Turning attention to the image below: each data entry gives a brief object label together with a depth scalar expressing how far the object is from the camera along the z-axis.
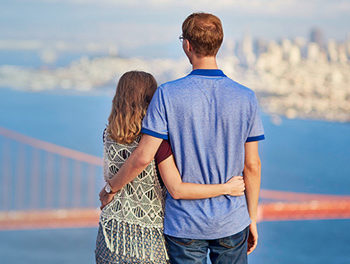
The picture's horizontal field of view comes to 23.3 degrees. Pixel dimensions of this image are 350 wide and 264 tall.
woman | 3.44
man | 3.32
